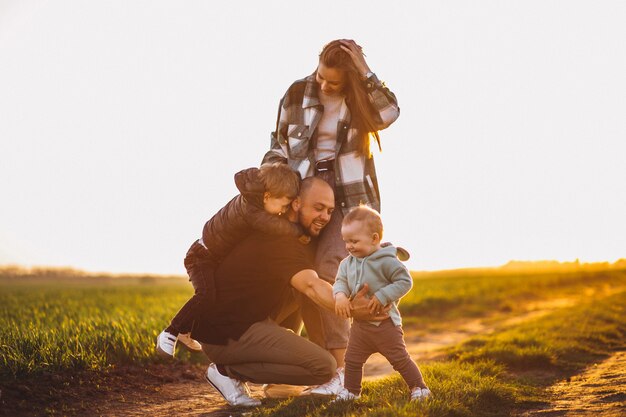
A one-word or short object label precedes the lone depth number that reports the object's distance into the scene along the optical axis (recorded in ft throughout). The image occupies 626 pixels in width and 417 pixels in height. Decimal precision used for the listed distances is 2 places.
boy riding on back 14.57
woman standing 16.07
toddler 13.41
